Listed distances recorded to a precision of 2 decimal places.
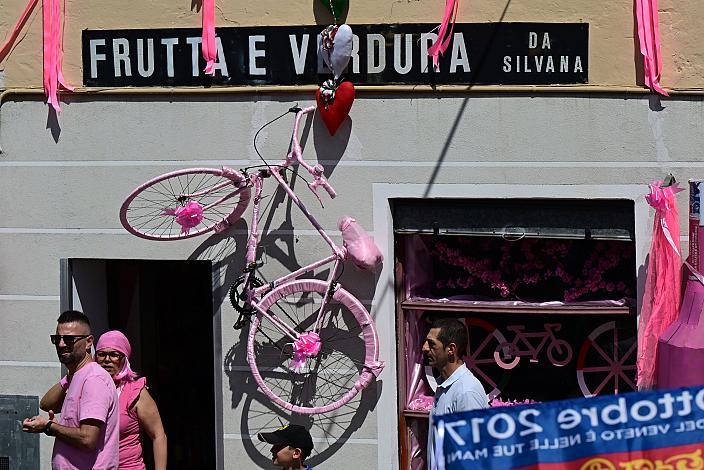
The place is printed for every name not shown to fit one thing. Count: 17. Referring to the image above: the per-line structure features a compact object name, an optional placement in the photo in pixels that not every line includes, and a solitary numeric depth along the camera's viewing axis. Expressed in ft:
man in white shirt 37.15
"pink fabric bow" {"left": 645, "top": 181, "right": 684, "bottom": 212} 42.25
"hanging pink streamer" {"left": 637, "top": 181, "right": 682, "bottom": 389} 42.57
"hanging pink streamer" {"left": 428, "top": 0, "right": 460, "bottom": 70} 43.92
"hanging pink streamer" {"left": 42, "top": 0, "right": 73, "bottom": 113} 46.86
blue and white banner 29.17
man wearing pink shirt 36.97
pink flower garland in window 44.66
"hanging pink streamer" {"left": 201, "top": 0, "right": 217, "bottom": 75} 45.79
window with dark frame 44.47
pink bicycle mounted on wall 44.59
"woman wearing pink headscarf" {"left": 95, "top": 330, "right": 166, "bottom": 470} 40.71
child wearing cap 36.56
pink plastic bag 44.11
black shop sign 43.91
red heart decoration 44.59
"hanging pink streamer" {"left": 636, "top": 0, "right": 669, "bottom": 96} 42.93
